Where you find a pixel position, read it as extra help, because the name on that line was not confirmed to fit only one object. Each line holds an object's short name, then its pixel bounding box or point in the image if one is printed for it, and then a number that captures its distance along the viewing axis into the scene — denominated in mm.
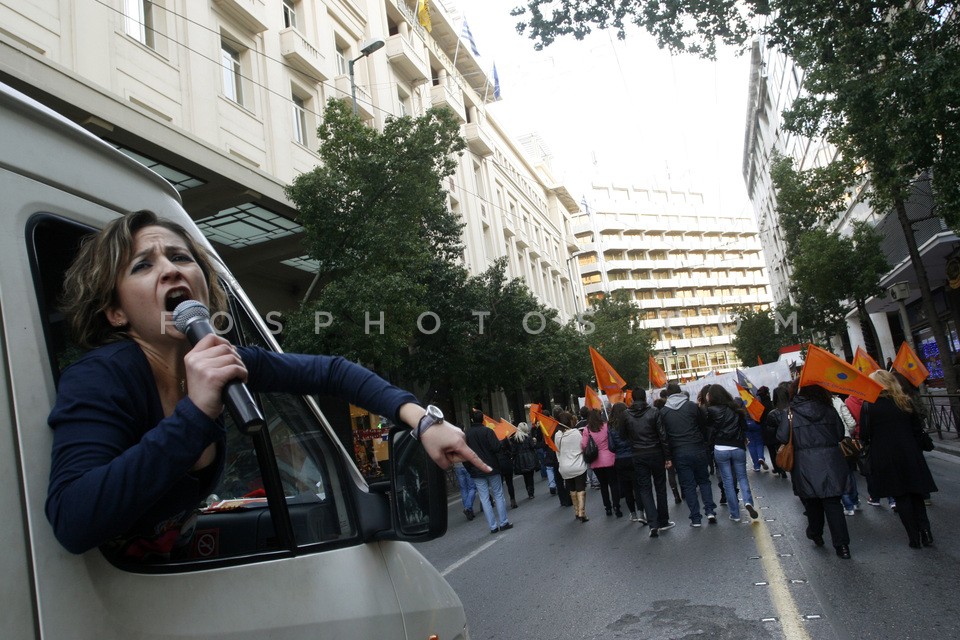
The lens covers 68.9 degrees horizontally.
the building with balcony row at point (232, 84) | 11727
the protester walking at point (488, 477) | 10703
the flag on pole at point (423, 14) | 29875
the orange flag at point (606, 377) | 15854
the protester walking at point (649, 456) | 8612
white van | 1248
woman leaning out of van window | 1200
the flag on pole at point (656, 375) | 21344
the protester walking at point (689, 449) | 8766
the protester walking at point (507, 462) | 13338
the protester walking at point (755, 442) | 13562
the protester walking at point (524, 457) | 14617
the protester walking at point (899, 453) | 6484
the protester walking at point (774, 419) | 10254
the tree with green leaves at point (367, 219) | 13383
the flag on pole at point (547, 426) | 13242
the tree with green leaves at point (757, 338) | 51219
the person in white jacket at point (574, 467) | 10469
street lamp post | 16681
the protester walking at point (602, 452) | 10250
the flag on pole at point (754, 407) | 13023
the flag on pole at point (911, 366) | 12070
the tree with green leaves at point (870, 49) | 8945
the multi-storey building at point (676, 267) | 90062
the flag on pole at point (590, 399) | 14056
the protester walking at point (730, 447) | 8836
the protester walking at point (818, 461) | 6434
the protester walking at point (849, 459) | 8373
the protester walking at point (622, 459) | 9531
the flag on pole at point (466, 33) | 32656
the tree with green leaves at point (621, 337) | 49062
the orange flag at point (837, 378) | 6832
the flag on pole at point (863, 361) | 10867
